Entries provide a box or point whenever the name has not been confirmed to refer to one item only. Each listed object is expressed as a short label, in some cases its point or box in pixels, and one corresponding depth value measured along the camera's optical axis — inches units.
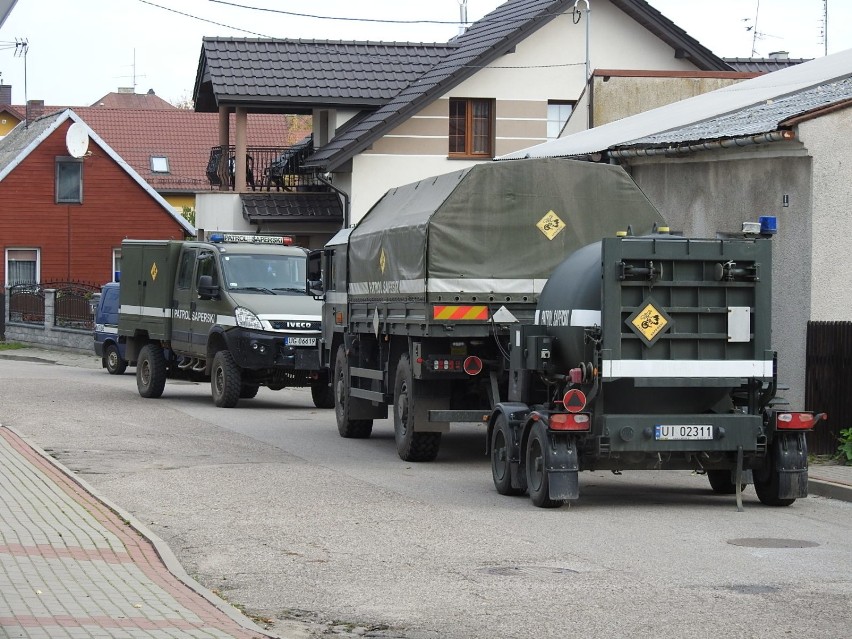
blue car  1321.4
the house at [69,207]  2142.0
